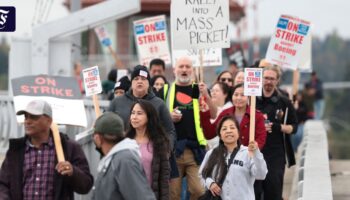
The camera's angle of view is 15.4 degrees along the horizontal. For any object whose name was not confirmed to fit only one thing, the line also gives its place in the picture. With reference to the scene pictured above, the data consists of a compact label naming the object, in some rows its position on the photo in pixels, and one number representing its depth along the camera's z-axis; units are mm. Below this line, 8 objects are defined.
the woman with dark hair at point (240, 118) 12773
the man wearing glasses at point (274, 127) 13406
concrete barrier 12172
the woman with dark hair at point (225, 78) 15981
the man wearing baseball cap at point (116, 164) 8930
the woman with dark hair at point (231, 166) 11383
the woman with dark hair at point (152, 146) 10852
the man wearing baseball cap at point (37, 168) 9219
